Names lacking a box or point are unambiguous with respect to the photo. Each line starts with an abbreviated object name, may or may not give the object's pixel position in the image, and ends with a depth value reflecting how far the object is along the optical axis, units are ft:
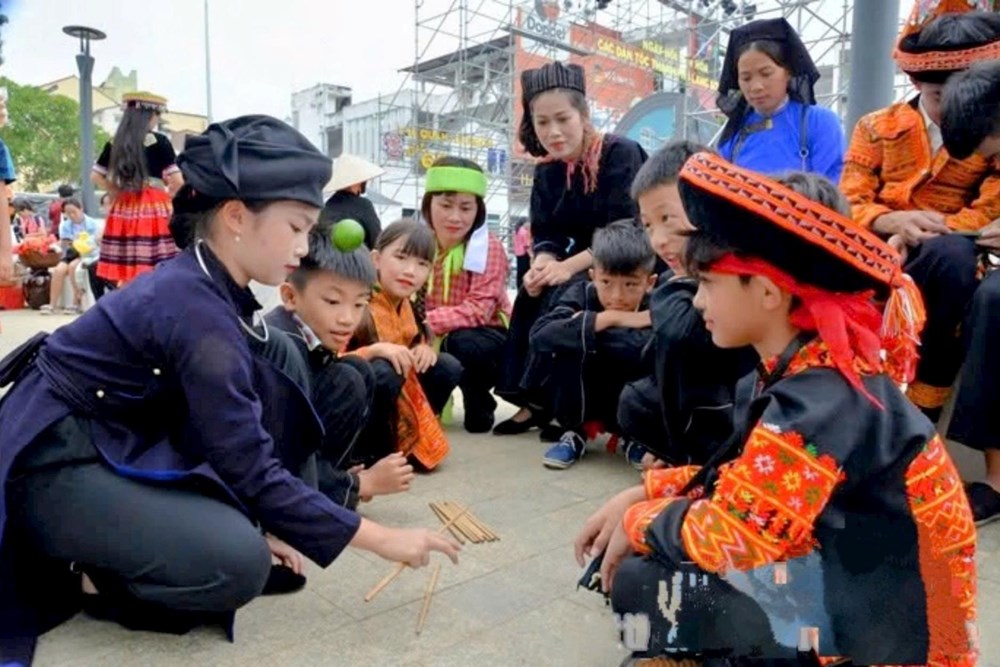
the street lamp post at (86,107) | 32.89
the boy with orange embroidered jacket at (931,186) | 7.57
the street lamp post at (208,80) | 57.72
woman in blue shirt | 9.37
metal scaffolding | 59.72
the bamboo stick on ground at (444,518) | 6.74
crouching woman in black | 4.75
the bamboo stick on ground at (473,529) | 6.72
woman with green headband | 10.85
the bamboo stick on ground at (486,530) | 6.75
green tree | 97.81
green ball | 6.99
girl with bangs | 8.42
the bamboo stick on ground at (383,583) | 5.66
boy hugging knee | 8.89
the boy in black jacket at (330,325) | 7.12
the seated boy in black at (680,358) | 7.07
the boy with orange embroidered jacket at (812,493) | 3.71
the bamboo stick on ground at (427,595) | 5.28
